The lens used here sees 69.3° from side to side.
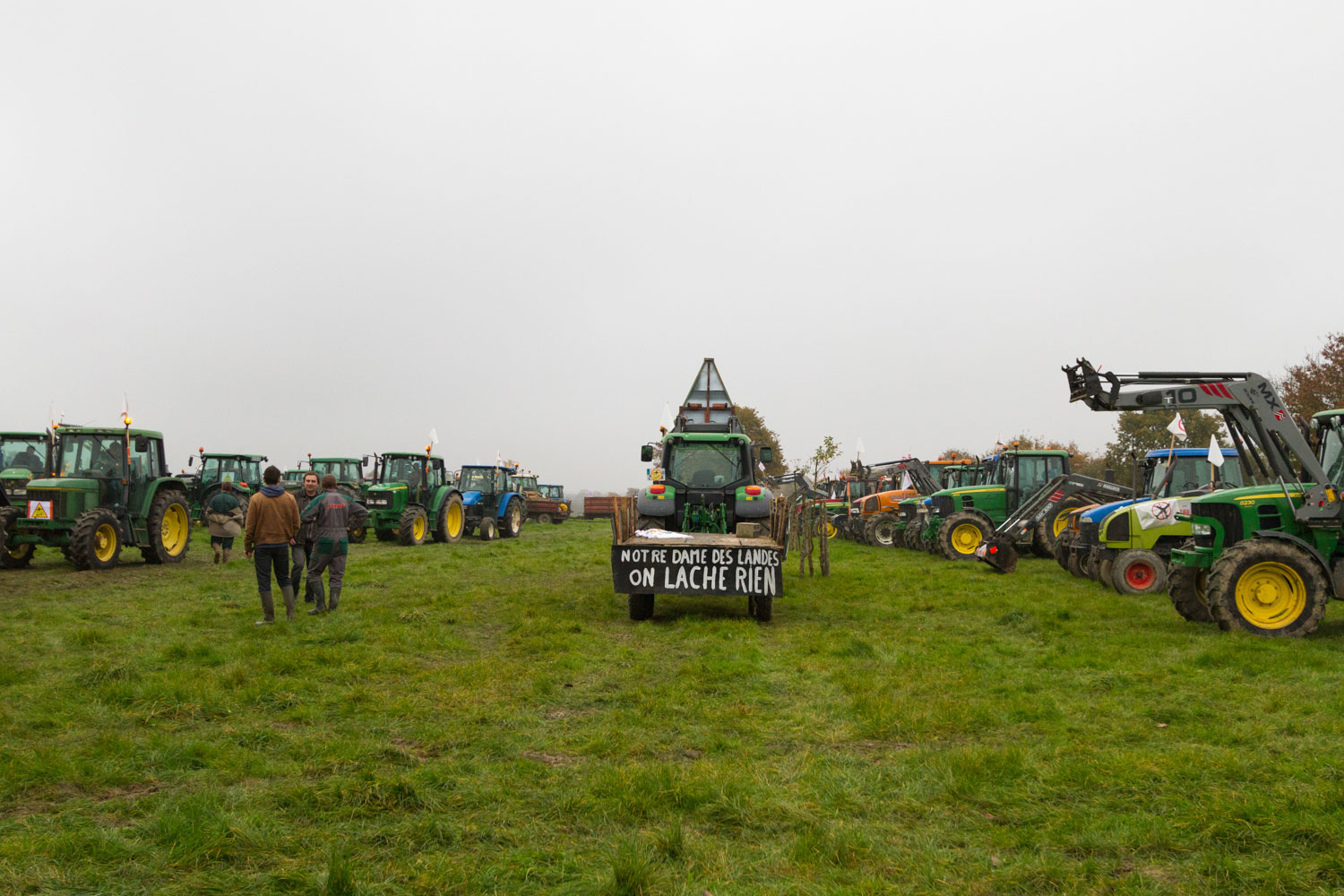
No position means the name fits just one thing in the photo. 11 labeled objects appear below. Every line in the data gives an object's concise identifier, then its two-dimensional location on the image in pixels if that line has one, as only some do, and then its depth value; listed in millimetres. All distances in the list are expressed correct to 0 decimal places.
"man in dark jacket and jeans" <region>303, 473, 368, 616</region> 10289
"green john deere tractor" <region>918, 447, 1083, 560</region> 18938
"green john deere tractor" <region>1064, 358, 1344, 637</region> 9000
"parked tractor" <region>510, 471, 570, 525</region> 39906
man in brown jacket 9547
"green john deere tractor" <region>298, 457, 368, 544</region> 24094
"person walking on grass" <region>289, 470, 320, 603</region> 10336
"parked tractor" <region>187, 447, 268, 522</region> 22797
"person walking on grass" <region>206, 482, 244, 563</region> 15984
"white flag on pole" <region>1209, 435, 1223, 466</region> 11789
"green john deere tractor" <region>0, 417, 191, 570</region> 14258
